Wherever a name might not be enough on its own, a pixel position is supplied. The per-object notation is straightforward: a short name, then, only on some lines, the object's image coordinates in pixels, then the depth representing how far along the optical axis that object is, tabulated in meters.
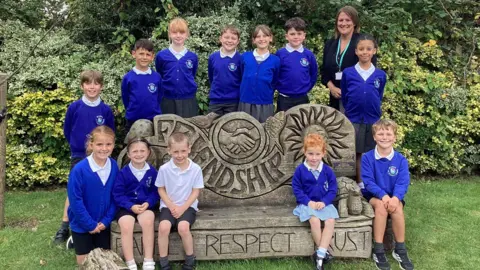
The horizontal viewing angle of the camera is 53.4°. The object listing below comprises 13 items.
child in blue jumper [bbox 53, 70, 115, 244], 4.12
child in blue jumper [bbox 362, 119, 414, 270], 3.81
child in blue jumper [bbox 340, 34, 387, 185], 4.36
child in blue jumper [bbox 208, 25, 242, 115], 4.64
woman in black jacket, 4.64
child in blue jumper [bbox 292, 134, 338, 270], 3.77
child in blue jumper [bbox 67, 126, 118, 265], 3.56
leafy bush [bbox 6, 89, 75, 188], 5.69
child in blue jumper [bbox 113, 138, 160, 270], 3.63
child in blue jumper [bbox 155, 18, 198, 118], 4.60
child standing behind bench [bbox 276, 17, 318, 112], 4.62
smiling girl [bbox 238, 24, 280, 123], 4.55
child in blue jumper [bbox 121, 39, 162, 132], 4.39
